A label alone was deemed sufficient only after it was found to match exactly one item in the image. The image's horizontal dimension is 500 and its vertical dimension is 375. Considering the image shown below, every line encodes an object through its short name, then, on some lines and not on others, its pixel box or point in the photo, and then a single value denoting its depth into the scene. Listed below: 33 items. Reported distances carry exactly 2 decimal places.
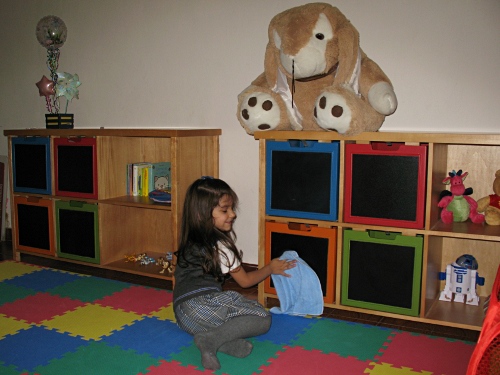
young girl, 2.04
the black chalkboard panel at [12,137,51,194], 3.18
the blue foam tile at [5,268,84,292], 2.77
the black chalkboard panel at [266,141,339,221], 2.34
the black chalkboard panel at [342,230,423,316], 2.22
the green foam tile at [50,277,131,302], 2.62
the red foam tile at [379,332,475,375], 1.88
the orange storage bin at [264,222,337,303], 2.37
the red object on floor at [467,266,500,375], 1.26
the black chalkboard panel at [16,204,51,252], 3.21
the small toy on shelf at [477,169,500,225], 2.29
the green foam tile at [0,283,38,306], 2.58
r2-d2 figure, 2.40
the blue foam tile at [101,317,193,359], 2.01
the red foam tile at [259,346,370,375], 1.83
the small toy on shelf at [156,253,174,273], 2.89
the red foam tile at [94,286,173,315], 2.46
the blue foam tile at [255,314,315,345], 2.10
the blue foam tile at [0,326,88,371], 1.90
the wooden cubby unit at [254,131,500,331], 2.16
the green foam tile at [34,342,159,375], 1.83
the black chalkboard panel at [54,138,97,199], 3.00
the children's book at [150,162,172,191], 3.18
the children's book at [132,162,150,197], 3.16
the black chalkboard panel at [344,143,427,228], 2.18
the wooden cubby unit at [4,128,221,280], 2.76
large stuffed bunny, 2.24
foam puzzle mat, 1.86
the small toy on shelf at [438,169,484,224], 2.36
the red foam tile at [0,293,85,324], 2.34
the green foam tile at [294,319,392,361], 2.00
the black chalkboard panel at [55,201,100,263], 3.02
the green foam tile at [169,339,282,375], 1.84
